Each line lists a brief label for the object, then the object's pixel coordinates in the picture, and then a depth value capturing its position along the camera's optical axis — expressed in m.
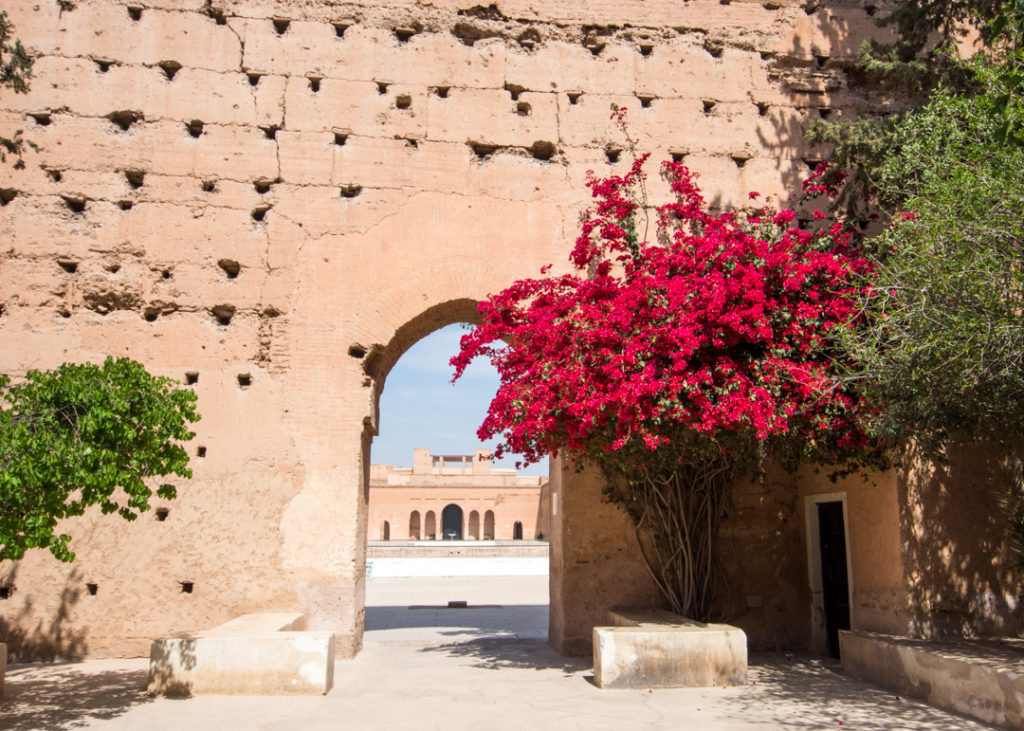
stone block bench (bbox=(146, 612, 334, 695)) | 5.87
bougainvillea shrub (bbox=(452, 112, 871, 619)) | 6.20
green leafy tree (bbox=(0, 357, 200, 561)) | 4.60
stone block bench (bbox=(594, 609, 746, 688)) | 6.16
